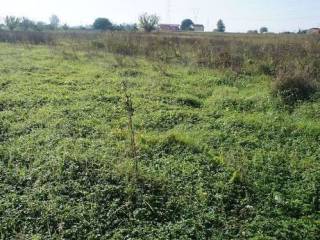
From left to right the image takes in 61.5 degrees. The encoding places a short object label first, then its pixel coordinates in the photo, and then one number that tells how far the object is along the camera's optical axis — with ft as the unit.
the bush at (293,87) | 18.76
